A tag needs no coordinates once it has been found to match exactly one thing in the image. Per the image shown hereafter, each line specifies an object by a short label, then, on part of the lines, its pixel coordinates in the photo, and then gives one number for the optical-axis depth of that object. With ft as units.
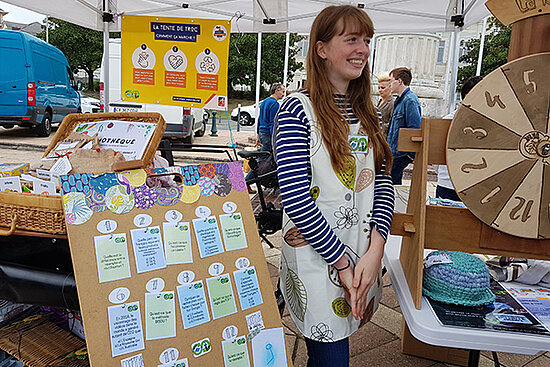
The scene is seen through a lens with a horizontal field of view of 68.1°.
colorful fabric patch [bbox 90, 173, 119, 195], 3.78
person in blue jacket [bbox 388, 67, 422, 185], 13.28
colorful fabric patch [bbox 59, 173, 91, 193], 3.62
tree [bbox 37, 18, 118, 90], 84.17
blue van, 31.19
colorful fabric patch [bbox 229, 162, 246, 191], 4.56
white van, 30.91
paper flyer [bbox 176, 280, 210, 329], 3.80
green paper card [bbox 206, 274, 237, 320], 3.99
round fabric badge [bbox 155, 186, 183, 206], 4.04
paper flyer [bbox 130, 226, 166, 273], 3.73
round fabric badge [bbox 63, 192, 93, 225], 3.56
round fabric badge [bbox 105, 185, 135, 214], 3.79
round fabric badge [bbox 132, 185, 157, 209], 3.93
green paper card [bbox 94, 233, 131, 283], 3.54
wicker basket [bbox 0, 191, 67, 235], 3.72
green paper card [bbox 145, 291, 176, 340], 3.60
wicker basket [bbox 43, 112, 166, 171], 4.93
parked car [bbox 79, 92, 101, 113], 54.44
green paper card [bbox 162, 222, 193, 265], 3.89
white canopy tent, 13.24
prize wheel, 3.69
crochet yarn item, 4.10
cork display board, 3.49
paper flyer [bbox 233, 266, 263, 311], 4.20
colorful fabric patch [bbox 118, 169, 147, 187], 4.00
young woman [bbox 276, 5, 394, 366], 4.23
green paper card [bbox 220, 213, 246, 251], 4.29
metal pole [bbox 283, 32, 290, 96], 35.04
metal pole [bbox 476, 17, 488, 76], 34.04
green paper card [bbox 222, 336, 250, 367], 3.94
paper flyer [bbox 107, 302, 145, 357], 3.41
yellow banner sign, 12.07
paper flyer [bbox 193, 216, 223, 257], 4.10
